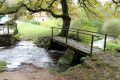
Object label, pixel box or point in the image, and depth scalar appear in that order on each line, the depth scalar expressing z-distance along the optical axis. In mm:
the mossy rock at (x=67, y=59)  8500
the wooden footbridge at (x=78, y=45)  7518
